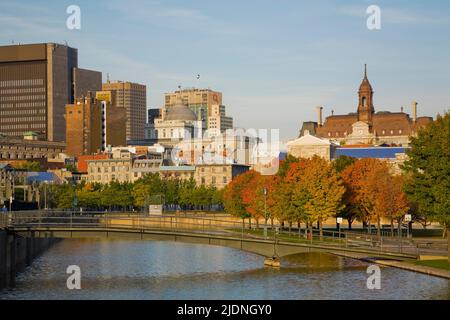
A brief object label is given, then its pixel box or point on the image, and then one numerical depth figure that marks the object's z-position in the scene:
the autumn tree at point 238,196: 158.88
